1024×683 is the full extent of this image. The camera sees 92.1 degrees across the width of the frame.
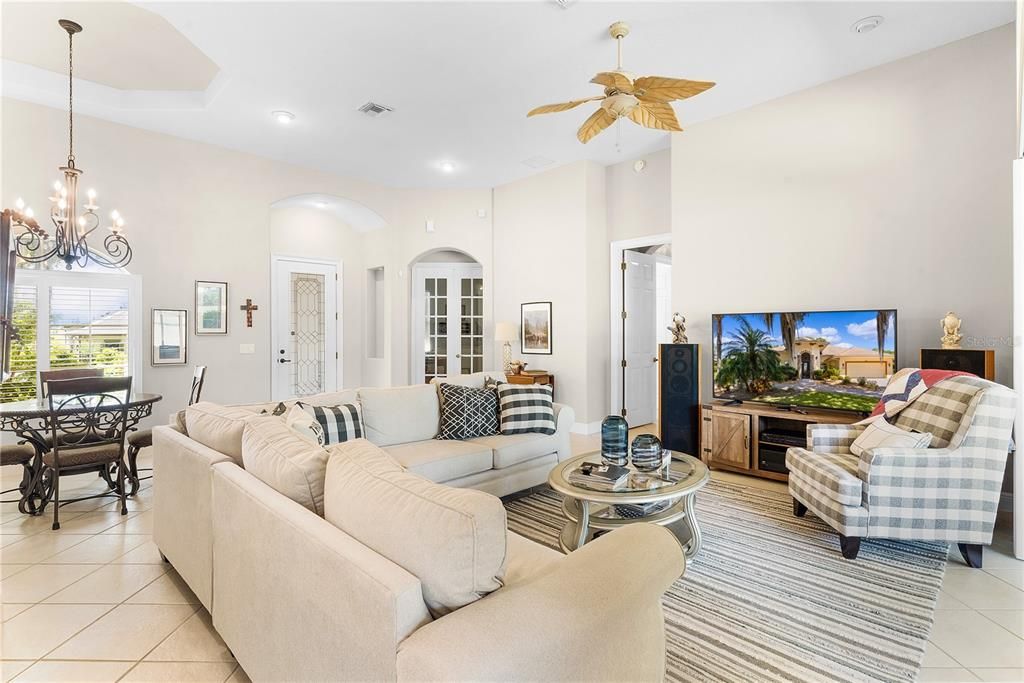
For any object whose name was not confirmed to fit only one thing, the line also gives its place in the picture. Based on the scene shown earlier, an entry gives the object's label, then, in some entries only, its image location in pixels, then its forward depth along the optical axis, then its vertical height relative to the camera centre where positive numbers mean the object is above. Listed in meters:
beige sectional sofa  0.97 -0.59
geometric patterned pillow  3.57 -0.52
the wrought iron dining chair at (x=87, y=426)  3.07 -0.56
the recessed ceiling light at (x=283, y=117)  4.49 +2.09
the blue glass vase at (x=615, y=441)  2.83 -0.57
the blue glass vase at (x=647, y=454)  2.71 -0.63
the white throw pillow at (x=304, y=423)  2.33 -0.40
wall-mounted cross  5.52 +0.36
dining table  3.06 -0.55
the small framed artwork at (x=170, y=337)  4.93 +0.06
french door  7.29 +0.32
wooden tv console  3.83 -0.76
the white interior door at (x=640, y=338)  6.16 +0.05
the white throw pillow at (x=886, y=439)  2.67 -0.54
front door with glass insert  6.76 +0.20
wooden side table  5.93 -0.45
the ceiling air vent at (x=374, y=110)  4.38 +2.10
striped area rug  1.82 -1.17
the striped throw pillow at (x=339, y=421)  3.05 -0.50
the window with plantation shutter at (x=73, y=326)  4.26 +0.16
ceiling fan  2.81 +1.48
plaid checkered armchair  2.53 -0.75
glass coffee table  2.33 -0.81
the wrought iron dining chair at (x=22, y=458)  3.16 -0.74
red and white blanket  3.03 -0.30
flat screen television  3.61 -0.13
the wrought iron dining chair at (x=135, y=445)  3.64 -0.76
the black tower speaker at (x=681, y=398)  4.48 -0.51
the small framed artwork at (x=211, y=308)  5.21 +0.37
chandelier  3.43 +0.86
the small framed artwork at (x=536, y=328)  6.20 +0.18
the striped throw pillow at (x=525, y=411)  3.66 -0.52
